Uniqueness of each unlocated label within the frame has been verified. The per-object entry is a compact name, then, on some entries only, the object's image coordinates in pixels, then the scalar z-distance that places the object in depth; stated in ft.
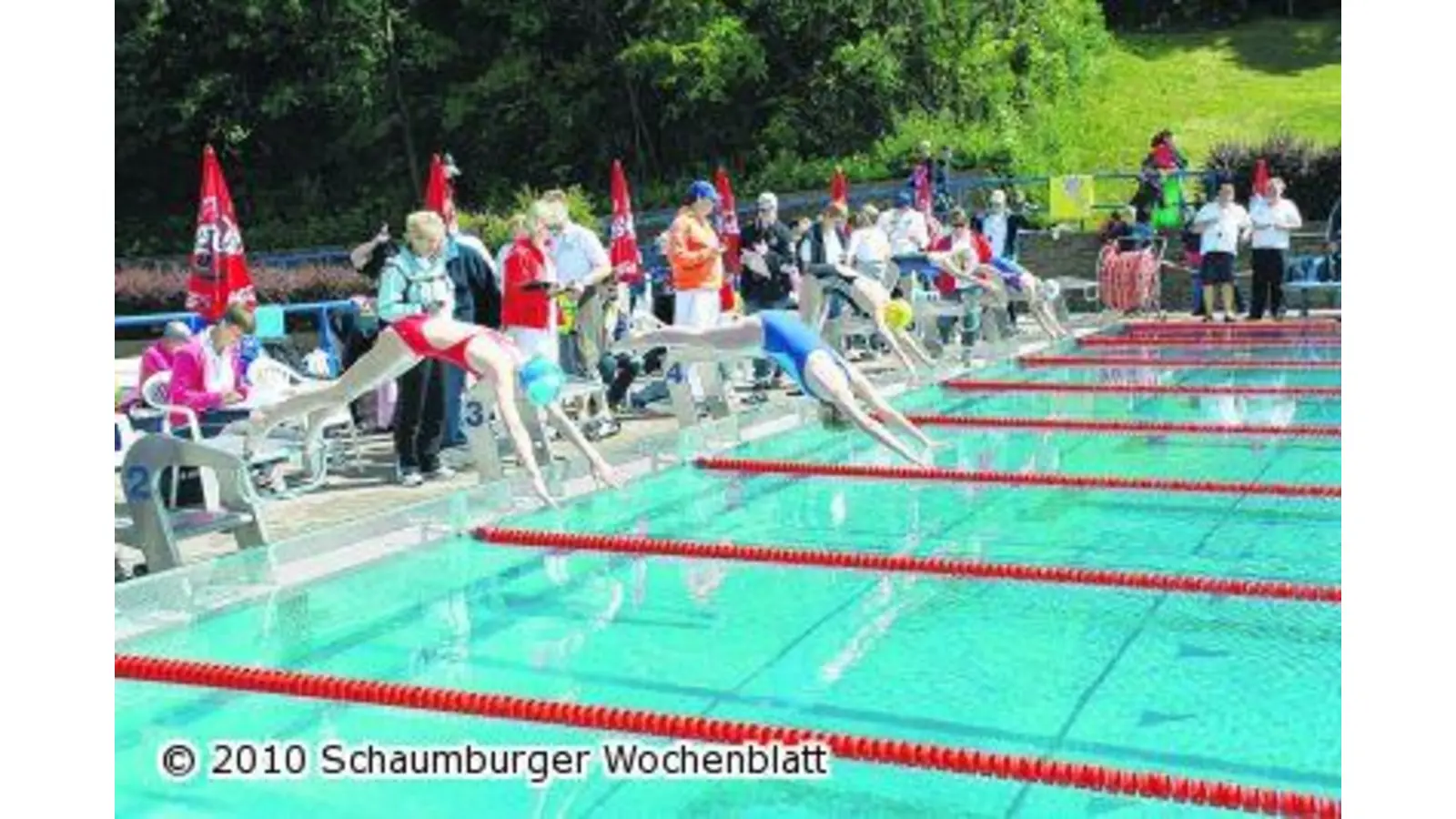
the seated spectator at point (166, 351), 25.67
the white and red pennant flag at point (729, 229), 45.93
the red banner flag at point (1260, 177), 56.50
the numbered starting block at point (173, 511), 18.48
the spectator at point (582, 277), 31.12
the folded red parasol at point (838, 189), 48.86
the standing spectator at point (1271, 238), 51.57
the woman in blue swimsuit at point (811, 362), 23.98
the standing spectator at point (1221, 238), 52.60
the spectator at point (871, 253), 40.75
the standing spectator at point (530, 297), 28.68
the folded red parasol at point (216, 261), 29.99
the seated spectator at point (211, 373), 25.22
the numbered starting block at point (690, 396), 29.84
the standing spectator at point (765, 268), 38.14
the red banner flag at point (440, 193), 32.42
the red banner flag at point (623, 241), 38.55
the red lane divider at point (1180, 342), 46.19
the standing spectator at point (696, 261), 32.17
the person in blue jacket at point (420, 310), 24.54
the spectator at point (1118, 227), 62.54
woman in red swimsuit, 21.62
